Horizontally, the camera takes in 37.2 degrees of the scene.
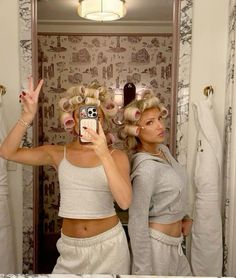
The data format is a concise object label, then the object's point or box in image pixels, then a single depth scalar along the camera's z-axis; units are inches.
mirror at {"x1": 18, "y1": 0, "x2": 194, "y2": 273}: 64.0
